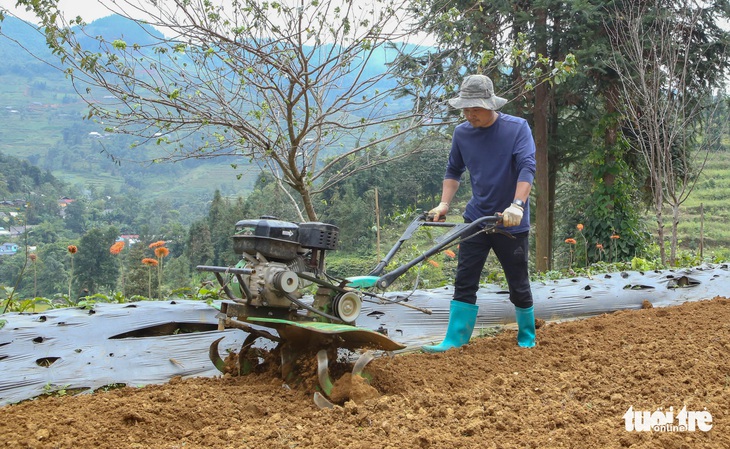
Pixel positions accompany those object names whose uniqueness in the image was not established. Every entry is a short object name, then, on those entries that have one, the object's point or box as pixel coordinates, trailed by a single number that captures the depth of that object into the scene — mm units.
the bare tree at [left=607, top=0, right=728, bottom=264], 10211
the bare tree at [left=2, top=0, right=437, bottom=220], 5301
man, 4371
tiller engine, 3532
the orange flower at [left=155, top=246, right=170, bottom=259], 5508
